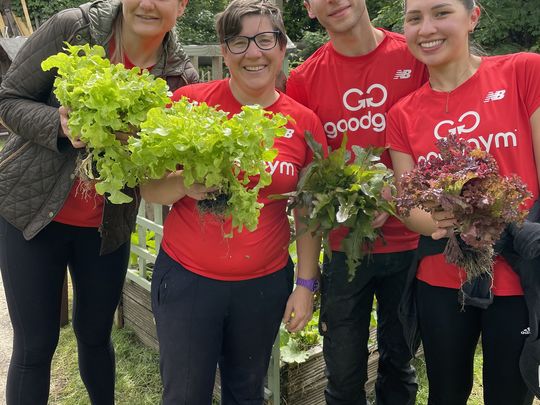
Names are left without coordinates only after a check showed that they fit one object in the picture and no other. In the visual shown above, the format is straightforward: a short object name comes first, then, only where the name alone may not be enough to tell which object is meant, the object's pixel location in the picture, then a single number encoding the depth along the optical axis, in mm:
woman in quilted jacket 2434
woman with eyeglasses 2359
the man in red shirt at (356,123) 2715
